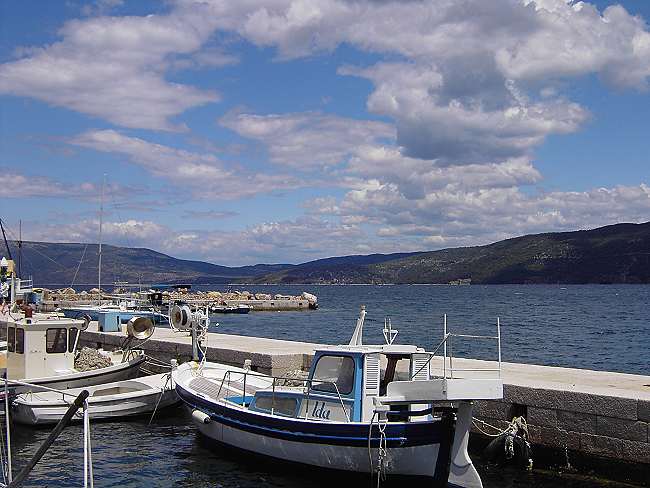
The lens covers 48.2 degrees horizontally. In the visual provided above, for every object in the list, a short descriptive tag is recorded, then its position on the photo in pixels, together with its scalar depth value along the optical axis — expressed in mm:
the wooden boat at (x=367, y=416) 11469
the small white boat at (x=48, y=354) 18766
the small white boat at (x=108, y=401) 16797
